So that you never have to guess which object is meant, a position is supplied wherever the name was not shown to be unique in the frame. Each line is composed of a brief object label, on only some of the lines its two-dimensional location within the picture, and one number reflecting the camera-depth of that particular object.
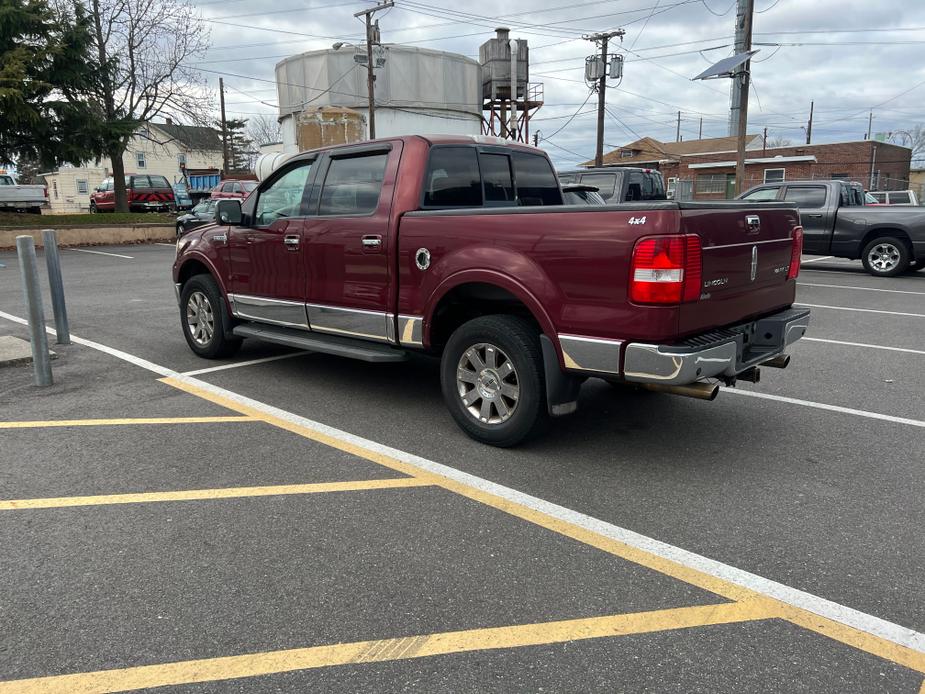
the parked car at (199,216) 21.23
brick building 44.50
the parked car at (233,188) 25.34
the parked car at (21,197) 29.62
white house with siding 65.51
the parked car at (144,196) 34.41
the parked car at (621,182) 12.77
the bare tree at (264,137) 84.34
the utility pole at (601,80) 33.09
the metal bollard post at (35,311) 6.04
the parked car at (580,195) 9.30
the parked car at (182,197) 37.88
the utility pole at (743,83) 21.15
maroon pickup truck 3.81
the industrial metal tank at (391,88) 41.22
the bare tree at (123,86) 24.67
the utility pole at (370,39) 30.94
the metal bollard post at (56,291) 7.71
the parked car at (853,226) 14.24
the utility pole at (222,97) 42.29
